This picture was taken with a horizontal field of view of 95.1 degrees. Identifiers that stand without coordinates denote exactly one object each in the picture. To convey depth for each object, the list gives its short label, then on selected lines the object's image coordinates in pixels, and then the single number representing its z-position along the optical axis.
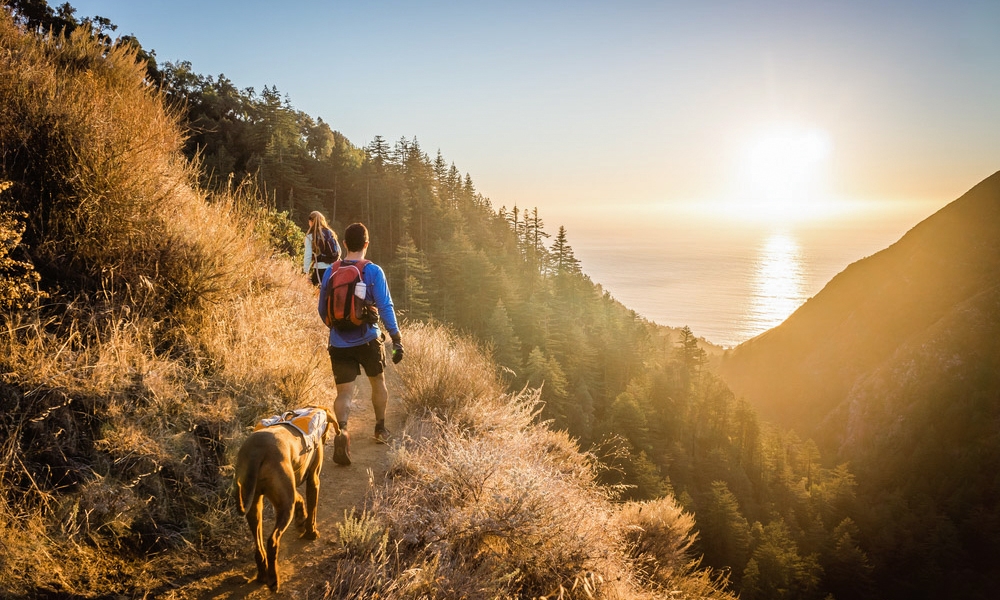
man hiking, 3.80
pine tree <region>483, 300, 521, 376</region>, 38.72
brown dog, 2.38
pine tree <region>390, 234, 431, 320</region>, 36.44
